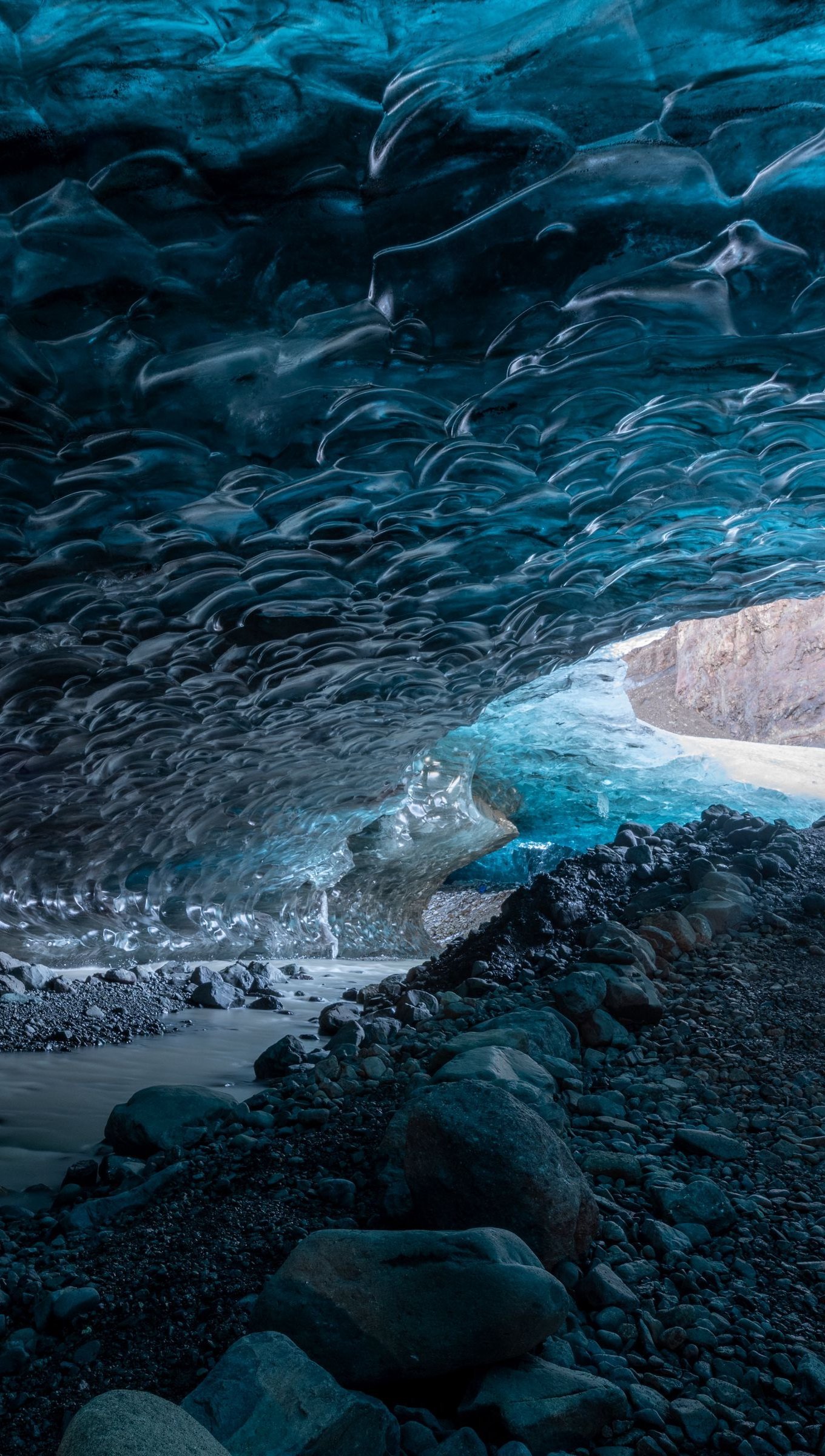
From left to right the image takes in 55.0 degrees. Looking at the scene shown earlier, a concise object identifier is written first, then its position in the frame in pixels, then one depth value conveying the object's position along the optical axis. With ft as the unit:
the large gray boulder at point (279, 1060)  10.93
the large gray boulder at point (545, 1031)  8.89
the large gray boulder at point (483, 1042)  8.57
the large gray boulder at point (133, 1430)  3.18
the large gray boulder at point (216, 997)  17.48
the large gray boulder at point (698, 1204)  6.06
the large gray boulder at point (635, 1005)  9.84
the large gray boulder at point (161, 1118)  7.98
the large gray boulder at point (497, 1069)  6.88
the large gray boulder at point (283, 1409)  3.63
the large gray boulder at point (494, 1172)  5.26
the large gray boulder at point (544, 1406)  3.98
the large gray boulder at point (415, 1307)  4.26
